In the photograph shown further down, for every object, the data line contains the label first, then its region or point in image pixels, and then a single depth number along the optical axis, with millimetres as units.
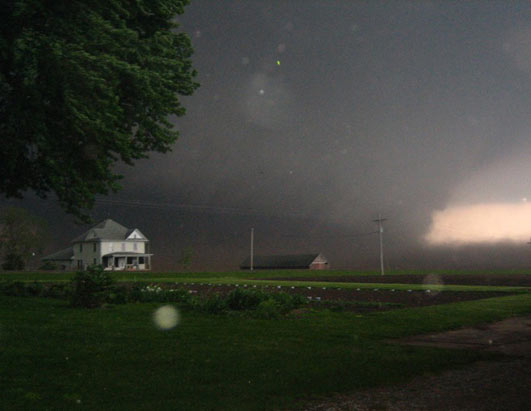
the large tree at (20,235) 87312
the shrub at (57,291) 23478
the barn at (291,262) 98562
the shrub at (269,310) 15328
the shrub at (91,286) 18266
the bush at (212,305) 16703
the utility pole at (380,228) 59075
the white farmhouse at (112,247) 86500
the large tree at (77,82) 11817
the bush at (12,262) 81919
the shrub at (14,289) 25344
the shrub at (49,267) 87438
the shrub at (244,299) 17719
